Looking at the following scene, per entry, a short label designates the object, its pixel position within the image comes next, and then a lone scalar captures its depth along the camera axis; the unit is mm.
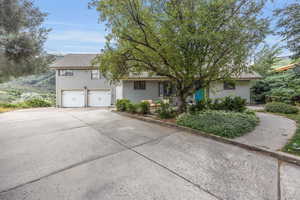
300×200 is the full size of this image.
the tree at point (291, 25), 4309
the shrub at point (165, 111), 7039
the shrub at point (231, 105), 7179
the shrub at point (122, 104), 9322
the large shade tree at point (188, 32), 4672
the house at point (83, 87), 14406
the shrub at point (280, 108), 7758
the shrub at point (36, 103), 15292
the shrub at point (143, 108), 8070
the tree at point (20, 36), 4570
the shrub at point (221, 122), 4445
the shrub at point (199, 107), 7303
